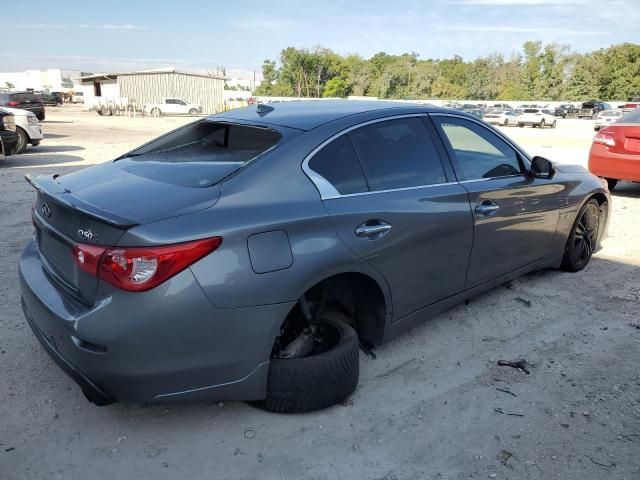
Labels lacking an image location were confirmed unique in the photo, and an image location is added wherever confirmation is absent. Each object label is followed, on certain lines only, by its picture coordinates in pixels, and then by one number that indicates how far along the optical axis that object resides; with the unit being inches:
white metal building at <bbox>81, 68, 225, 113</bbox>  1779.0
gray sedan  90.0
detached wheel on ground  106.0
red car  305.0
